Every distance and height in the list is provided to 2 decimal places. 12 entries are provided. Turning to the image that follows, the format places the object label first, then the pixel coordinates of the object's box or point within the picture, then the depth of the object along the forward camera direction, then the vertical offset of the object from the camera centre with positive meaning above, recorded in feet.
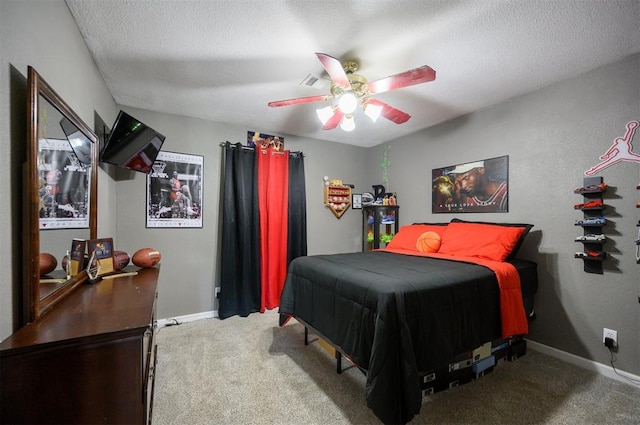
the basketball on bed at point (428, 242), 9.21 -1.13
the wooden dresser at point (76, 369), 2.63 -1.71
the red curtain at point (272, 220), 11.34 -0.38
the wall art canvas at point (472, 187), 9.02 +0.90
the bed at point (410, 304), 4.61 -2.09
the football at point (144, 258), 6.70 -1.20
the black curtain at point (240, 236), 10.43 -1.01
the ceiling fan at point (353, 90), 5.35 +2.87
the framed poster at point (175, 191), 9.68 +0.83
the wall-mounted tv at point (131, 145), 6.78 +1.93
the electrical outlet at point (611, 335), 6.55 -3.19
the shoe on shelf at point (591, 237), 6.68 -0.72
